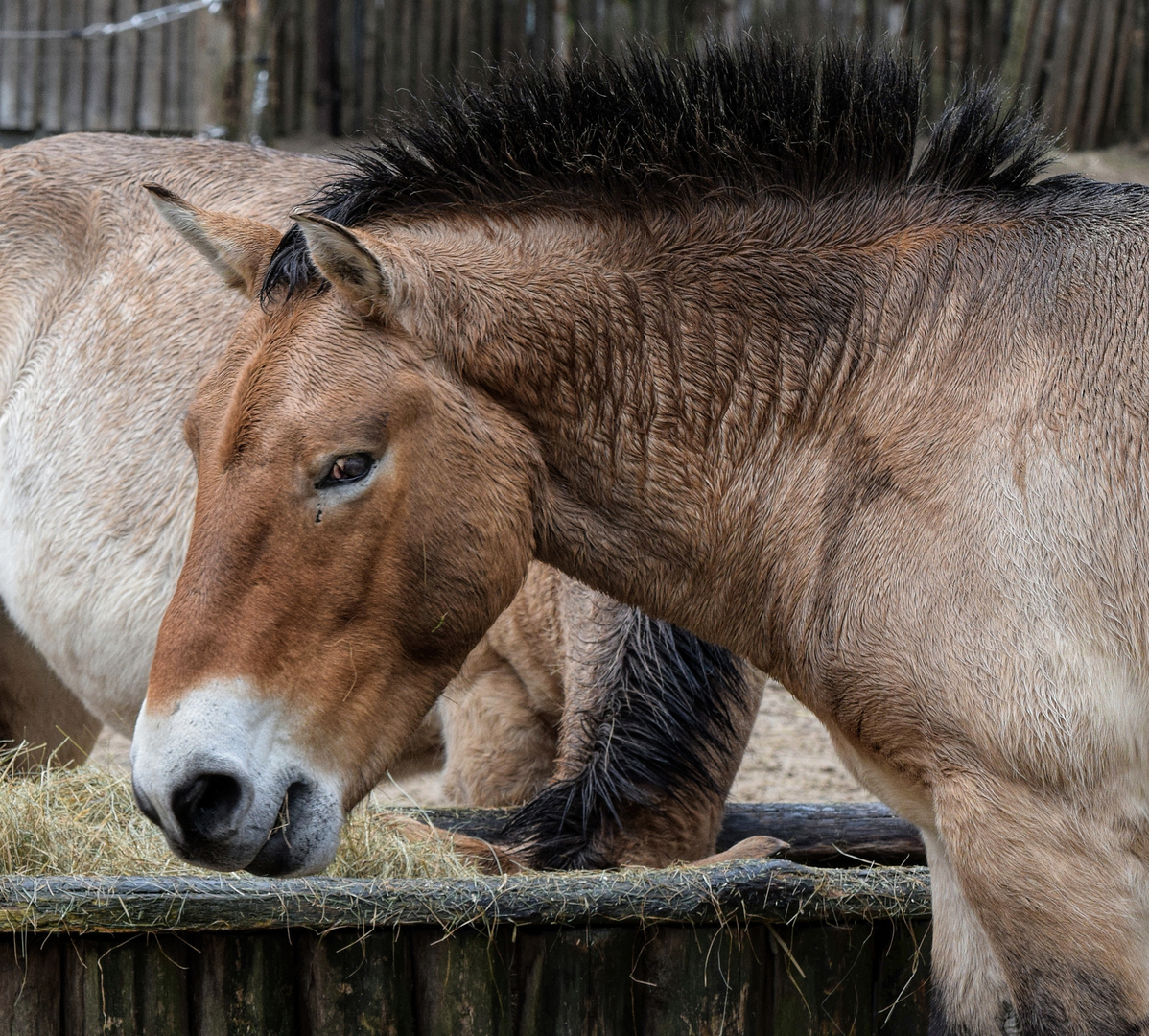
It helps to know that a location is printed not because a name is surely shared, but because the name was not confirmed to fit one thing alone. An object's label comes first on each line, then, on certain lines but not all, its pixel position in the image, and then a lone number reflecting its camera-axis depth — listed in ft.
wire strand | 74.69
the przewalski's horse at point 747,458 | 14.34
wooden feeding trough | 16.63
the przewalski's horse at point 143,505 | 23.79
